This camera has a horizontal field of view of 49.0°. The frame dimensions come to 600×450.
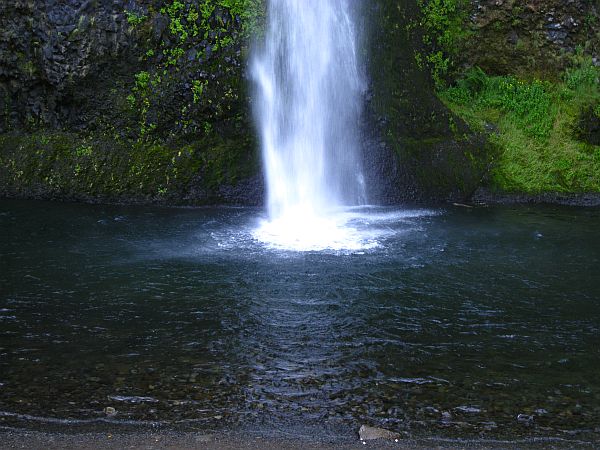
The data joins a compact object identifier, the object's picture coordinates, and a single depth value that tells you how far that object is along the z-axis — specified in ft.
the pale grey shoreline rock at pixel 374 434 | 14.53
